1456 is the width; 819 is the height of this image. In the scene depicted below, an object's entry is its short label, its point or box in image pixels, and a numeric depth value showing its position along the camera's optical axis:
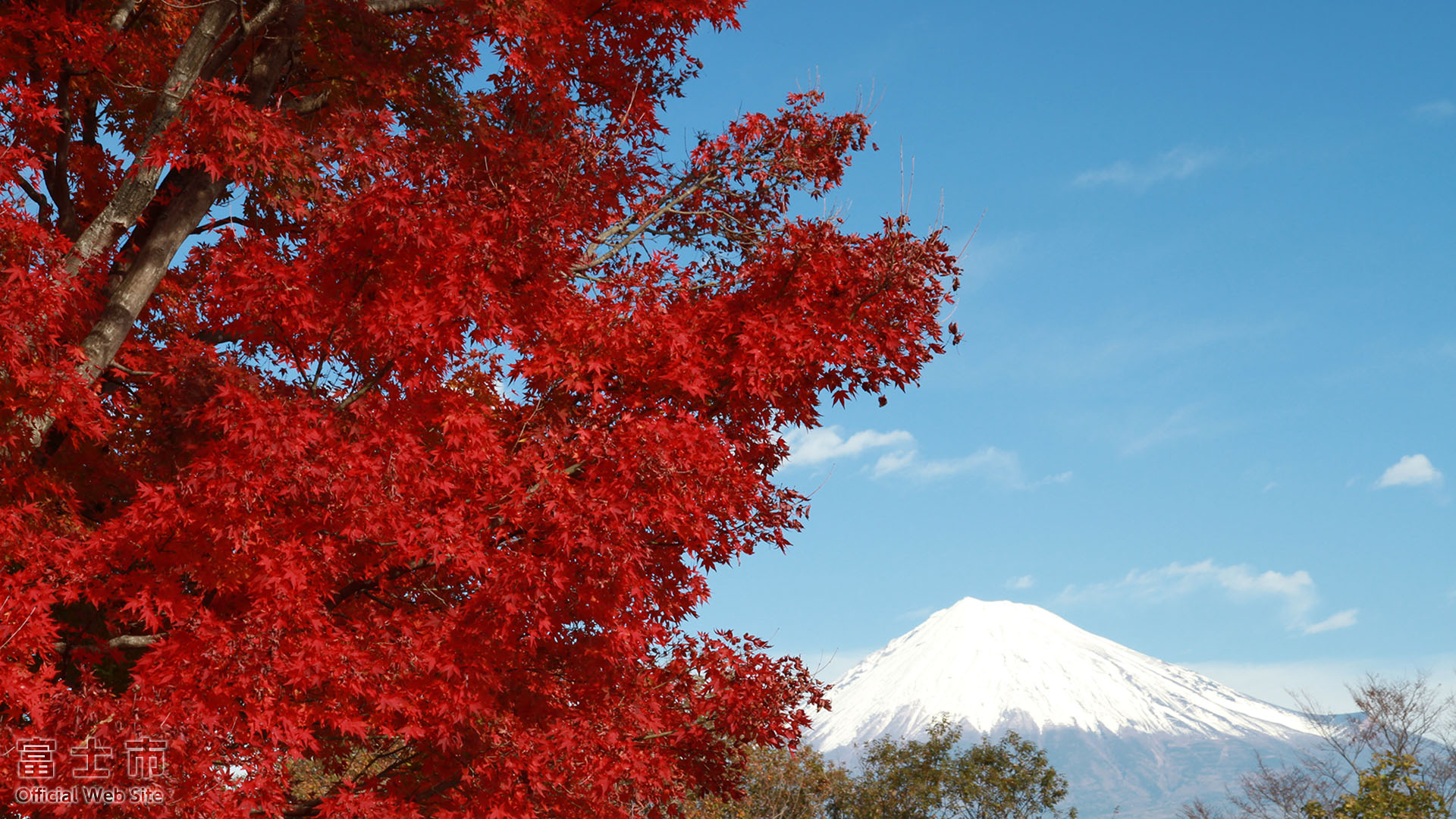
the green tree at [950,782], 38.94
